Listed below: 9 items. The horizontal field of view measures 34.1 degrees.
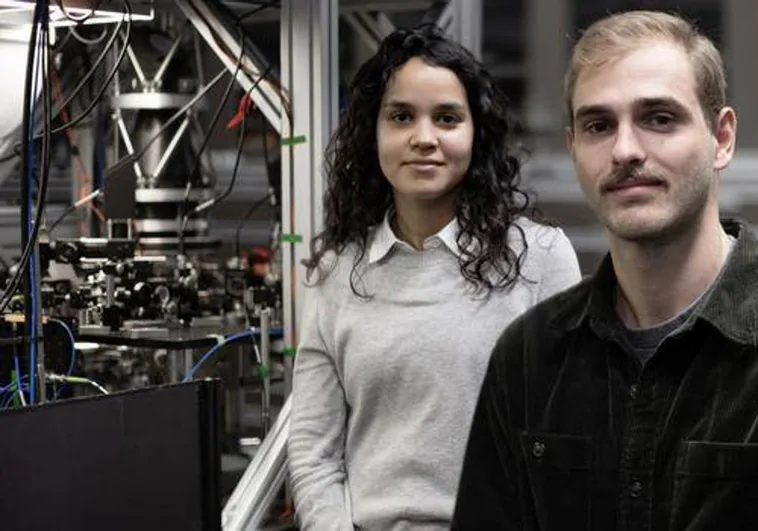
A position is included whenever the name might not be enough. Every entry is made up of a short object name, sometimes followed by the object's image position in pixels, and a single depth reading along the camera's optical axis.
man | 1.30
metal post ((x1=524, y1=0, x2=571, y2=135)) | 3.54
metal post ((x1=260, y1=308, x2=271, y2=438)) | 3.28
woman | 1.96
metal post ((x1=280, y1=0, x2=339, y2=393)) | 3.12
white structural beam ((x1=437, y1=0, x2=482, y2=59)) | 3.09
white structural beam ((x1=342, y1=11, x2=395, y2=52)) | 3.27
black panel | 1.18
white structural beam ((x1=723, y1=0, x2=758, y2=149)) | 3.15
